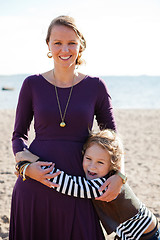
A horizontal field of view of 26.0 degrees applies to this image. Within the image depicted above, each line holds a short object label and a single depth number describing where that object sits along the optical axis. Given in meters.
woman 2.24
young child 2.23
